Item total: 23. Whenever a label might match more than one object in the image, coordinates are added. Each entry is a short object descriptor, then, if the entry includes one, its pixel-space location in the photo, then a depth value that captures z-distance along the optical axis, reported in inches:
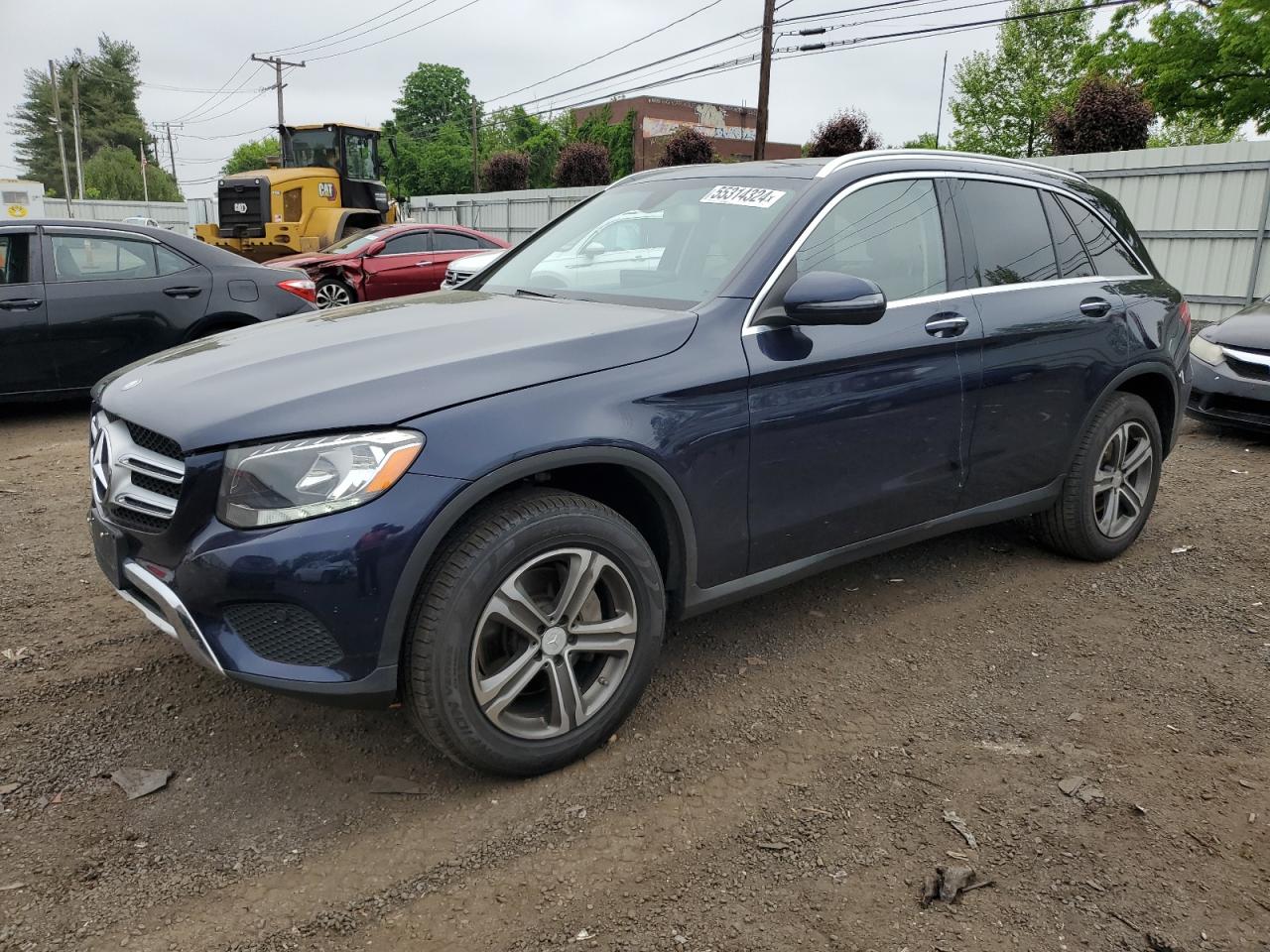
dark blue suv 94.5
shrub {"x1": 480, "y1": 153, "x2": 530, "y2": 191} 1374.3
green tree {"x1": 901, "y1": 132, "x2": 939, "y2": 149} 2309.3
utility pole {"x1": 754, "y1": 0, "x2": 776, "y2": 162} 866.1
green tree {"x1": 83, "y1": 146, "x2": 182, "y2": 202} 2952.8
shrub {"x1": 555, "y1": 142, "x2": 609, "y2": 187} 1152.8
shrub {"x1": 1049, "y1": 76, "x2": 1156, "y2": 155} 610.9
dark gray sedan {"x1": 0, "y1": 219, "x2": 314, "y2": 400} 273.6
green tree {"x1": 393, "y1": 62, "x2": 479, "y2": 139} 3427.7
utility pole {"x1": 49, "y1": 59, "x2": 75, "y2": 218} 2407.0
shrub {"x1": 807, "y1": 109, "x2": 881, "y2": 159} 868.0
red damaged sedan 547.6
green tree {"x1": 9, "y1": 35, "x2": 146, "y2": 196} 3587.6
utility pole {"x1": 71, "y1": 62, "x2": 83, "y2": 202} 2409.0
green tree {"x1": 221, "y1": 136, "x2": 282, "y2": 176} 4382.4
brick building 2591.0
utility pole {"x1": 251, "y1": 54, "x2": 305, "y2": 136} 2236.7
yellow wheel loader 751.1
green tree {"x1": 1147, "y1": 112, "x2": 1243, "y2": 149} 1618.6
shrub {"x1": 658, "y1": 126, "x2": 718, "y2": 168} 1000.3
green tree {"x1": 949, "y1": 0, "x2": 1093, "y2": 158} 1855.3
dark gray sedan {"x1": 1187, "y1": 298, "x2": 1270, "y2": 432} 281.0
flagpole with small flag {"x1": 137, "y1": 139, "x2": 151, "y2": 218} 2940.5
